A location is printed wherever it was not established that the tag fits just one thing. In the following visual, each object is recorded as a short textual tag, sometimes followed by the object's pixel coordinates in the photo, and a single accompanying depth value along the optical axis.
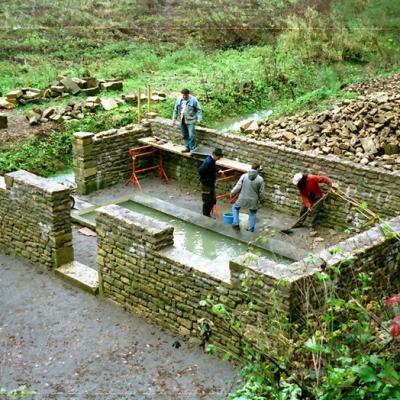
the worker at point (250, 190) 12.43
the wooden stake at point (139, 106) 16.81
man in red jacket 12.30
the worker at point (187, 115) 14.52
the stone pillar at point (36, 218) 10.88
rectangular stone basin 12.07
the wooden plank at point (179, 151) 14.05
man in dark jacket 13.09
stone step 10.63
